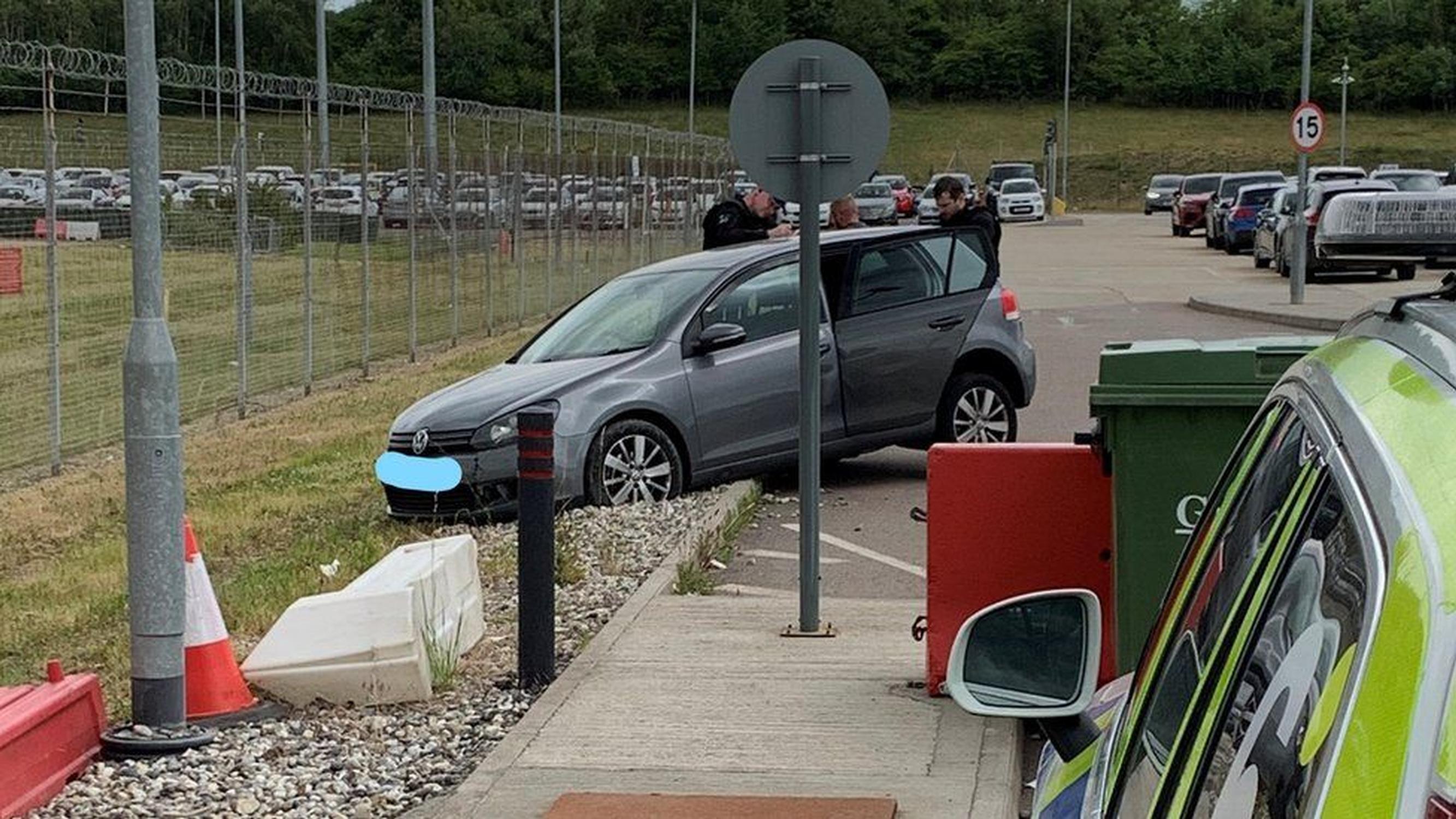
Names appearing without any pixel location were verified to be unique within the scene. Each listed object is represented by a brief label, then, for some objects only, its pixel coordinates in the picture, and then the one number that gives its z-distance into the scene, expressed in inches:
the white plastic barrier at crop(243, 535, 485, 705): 298.5
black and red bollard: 306.0
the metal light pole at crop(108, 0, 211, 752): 273.1
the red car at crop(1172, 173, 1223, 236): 2265.0
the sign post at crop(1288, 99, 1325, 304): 1131.3
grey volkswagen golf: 474.9
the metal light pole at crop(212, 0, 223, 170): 611.9
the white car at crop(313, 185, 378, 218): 791.1
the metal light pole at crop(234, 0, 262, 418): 677.9
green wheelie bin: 259.4
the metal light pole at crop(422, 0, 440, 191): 919.7
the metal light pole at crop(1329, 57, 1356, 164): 3229.1
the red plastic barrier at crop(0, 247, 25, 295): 536.4
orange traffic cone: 287.4
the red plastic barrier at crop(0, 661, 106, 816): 244.7
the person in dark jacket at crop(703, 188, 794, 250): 634.2
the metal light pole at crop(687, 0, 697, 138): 2792.8
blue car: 1802.4
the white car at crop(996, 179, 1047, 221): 2847.0
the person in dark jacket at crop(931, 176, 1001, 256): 572.7
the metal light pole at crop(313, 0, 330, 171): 748.6
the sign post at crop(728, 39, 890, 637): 343.9
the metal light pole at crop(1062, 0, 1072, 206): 3740.2
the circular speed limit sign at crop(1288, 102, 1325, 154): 1132.5
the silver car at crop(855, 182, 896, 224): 2288.5
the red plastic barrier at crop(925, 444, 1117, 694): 287.1
